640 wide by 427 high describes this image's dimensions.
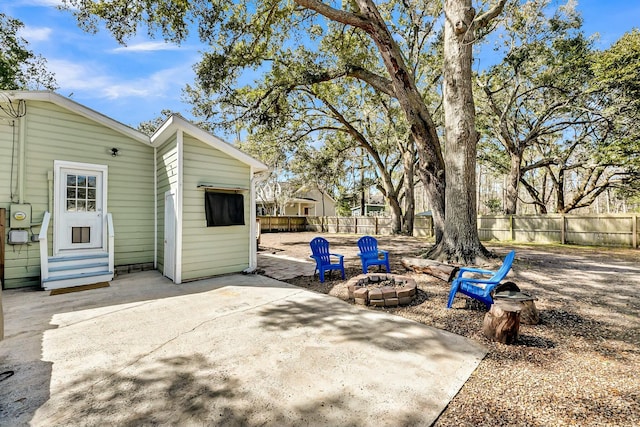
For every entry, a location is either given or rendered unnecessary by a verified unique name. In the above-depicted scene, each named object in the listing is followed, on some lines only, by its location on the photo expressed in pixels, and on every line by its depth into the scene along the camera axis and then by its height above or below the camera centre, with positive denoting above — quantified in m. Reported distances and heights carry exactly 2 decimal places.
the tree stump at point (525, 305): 3.28 -1.08
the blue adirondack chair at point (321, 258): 5.55 -0.83
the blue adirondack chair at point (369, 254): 5.73 -0.77
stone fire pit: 4.05 -1.12
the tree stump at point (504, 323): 2.80 -1.13
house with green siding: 5.05 +0.47
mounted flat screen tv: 5.73 +0.23
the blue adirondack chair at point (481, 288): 3.48 -0.95
